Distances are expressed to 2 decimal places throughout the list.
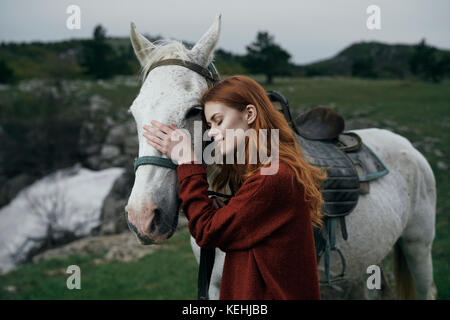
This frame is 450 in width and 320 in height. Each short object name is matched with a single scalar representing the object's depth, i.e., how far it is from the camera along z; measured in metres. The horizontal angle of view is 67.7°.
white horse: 1.47
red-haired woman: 1.32
